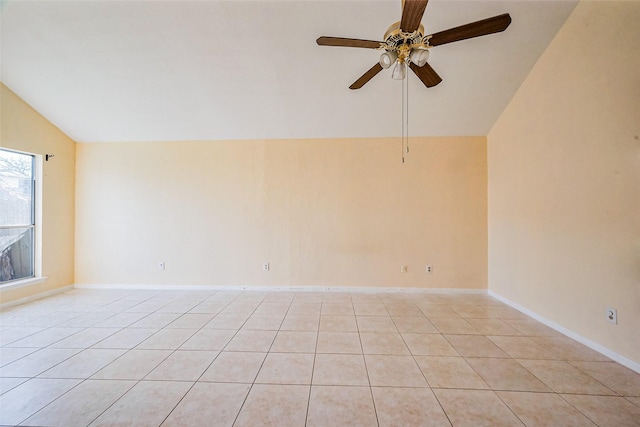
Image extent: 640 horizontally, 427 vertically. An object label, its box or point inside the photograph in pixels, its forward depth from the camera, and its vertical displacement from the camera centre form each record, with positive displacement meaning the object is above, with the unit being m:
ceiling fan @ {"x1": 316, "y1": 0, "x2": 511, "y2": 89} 1.52 +1.19
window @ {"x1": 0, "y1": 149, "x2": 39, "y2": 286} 3.29 -0.02
